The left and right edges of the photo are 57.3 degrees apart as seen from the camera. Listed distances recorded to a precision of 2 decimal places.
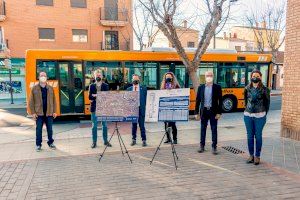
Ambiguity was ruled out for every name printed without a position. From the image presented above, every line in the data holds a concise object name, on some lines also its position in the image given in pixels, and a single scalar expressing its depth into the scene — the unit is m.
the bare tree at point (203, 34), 10.72
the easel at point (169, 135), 5.86
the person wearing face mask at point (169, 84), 6.93
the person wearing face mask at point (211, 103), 6.40
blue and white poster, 5.97
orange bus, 11.09
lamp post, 18.44
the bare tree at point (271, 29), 25.92
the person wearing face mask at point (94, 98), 7.04
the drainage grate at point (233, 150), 6.53
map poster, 6.03
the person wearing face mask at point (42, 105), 6.71
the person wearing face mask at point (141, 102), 7.14
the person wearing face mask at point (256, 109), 5.59
